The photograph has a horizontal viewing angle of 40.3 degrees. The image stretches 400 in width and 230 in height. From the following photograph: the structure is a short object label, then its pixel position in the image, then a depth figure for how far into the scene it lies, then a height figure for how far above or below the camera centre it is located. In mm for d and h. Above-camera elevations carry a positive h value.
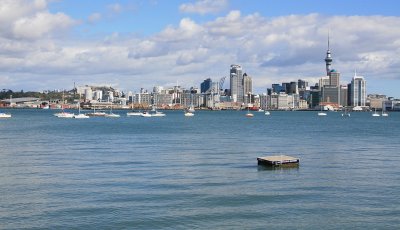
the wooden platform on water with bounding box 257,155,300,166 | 48344 -5309
